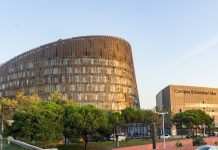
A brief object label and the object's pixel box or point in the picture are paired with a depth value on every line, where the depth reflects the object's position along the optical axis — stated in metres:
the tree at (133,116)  67.37
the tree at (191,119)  76.68
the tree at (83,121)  44.08
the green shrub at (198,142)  38.88
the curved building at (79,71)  99.91
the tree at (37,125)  38.51
